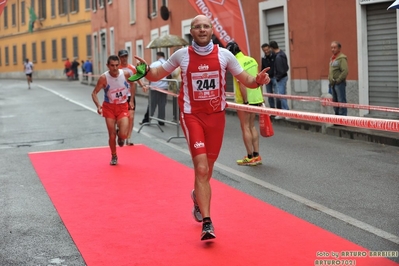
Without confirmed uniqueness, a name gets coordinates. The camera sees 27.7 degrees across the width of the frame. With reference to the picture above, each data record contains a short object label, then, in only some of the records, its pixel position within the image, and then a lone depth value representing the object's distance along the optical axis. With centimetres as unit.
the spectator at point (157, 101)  1975
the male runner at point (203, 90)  725
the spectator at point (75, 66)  6075
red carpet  646
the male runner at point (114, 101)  1270
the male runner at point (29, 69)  4987
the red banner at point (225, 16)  2083
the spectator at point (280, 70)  2042
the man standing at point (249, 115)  1179
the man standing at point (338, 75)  1803
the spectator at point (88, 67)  5402
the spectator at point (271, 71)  2031
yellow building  6259
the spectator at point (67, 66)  6122
